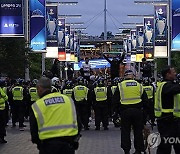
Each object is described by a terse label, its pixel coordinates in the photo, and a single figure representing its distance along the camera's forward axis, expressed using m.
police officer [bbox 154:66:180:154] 10.03
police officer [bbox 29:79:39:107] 21.14
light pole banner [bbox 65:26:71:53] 45.46
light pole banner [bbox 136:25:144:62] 46.28
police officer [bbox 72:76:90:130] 20.27
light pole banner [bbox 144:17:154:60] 39.38
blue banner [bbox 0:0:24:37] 24.83
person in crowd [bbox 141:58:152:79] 22.67
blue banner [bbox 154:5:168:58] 31.55
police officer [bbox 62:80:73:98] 20.64
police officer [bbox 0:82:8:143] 15.48
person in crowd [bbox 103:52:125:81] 24.08
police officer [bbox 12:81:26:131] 21.14
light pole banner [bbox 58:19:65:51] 38.81
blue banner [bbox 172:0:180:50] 25.90
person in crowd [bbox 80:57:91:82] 27.92
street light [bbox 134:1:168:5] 46.44
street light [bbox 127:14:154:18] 60.24
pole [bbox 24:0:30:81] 28.69
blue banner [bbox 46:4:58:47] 32.14
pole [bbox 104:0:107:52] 110.87
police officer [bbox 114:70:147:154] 12.18
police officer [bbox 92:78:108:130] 20.67
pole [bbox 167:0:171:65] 29.91
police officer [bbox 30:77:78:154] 7.16
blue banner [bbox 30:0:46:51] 27.73
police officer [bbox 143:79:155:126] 19.73
